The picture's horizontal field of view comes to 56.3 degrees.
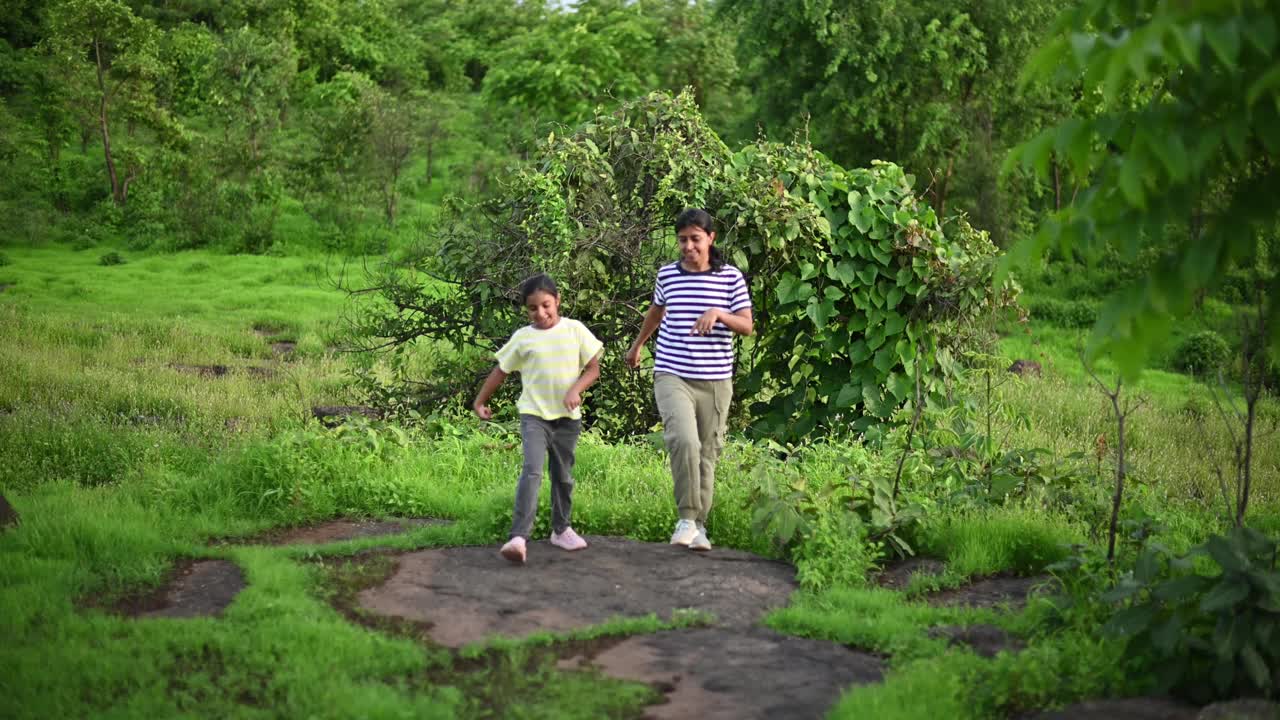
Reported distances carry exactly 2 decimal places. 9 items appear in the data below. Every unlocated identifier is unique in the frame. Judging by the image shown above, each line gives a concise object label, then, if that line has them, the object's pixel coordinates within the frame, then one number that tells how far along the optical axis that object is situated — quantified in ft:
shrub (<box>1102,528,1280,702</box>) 14.96
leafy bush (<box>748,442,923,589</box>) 21.70
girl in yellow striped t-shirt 22.03
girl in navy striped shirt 22.67
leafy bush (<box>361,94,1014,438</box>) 32.19
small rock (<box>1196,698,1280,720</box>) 13.62
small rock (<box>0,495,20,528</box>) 23.04
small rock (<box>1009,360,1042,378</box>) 57.72
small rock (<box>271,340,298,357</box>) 54.08
